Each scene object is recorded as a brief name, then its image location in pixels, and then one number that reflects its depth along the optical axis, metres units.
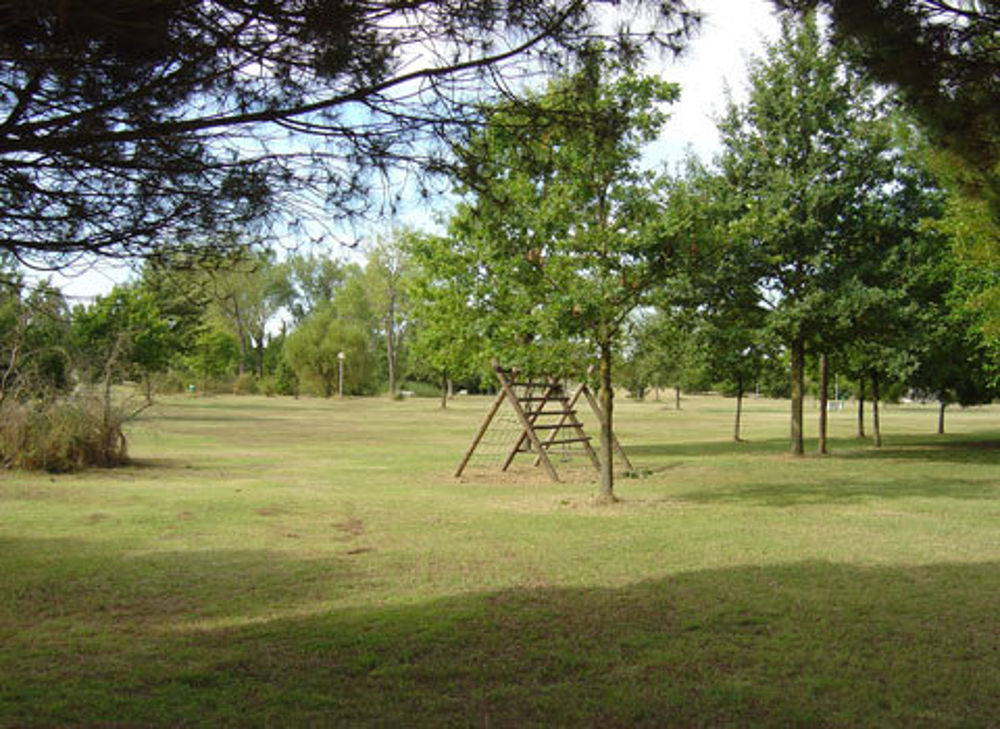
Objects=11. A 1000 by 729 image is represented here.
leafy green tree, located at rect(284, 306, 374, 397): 68.31
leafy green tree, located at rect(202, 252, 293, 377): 74.94
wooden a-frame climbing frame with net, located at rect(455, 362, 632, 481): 16.08
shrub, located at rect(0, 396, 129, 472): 14.86
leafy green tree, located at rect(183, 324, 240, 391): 66.12
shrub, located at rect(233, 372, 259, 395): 73.56
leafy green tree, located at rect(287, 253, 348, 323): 85.00
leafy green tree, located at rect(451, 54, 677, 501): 11.25
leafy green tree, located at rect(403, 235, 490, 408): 19.50
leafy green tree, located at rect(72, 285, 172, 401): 35.97
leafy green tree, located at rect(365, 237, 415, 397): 64.38
